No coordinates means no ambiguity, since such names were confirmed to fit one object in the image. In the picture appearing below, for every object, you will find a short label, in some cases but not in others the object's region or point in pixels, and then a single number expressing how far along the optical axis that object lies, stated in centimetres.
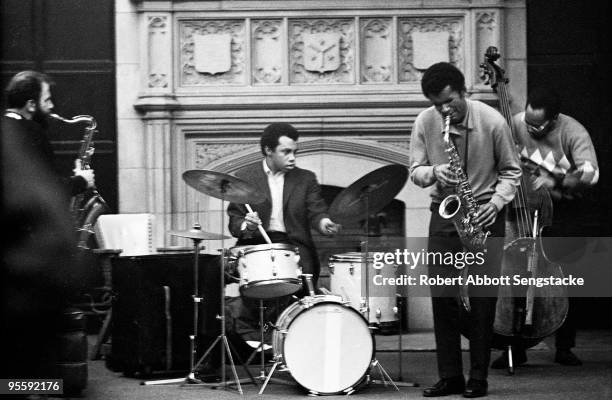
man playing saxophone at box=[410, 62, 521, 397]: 699
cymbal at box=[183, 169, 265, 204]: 730
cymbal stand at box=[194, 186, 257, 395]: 730
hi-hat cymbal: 739
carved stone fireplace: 1023
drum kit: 714
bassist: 842
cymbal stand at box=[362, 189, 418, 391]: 743
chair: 943
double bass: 803
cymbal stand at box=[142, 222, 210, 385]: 766
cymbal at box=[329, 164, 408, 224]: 741
